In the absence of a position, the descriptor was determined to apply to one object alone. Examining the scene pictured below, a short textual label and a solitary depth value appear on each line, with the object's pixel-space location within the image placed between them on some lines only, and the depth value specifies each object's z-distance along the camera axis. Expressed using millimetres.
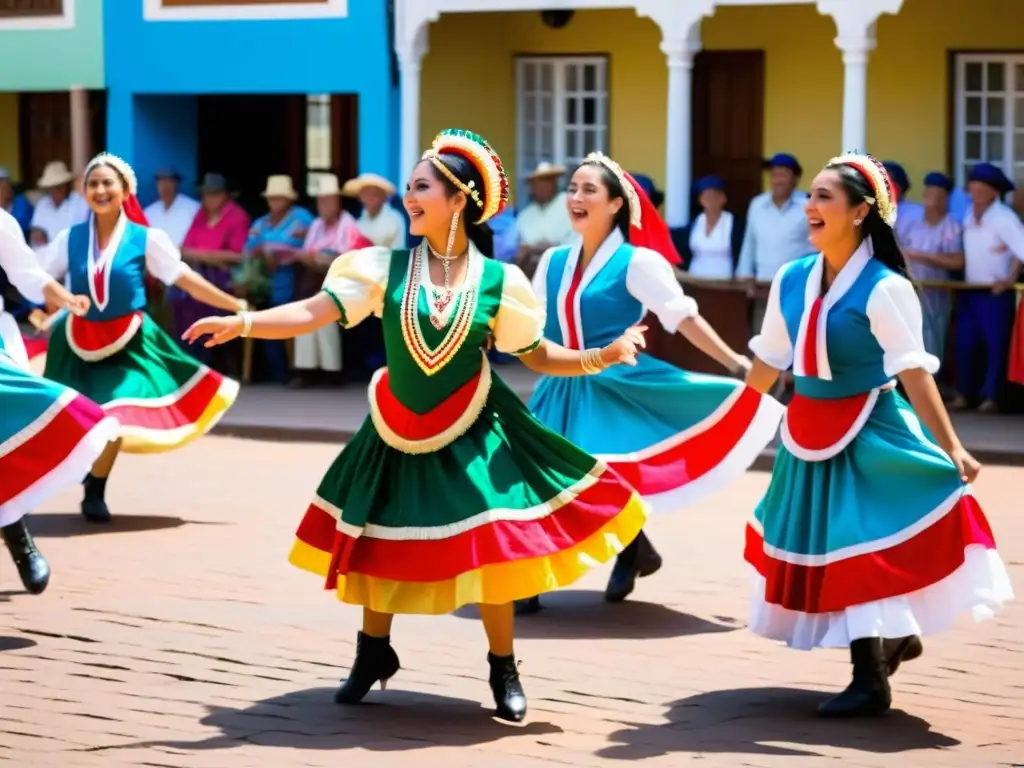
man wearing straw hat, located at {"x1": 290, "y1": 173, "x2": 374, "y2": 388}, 16234
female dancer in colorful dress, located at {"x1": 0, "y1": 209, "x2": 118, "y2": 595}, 8227
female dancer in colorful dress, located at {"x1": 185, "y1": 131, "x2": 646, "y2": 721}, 6551
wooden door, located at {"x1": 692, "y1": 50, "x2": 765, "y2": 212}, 17750
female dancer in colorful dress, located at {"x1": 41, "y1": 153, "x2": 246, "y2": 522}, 10547
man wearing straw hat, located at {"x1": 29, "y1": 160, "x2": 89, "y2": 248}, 18844
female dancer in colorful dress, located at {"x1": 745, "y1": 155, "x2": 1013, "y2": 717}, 6543
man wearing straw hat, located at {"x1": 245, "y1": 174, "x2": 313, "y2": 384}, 16547
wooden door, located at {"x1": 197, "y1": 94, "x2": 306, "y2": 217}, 20141
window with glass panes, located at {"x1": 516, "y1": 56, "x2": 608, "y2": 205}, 18625
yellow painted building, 16688
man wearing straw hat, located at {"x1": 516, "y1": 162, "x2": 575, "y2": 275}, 16422
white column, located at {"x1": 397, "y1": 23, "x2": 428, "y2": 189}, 17391
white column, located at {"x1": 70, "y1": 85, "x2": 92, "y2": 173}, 18328
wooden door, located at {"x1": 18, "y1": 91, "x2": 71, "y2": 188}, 21234
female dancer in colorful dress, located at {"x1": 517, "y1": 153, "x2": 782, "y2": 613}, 8508
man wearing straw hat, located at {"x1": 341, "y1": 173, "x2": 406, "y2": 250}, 16516
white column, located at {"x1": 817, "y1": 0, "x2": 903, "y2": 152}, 15430
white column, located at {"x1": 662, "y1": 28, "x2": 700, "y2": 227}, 16328
